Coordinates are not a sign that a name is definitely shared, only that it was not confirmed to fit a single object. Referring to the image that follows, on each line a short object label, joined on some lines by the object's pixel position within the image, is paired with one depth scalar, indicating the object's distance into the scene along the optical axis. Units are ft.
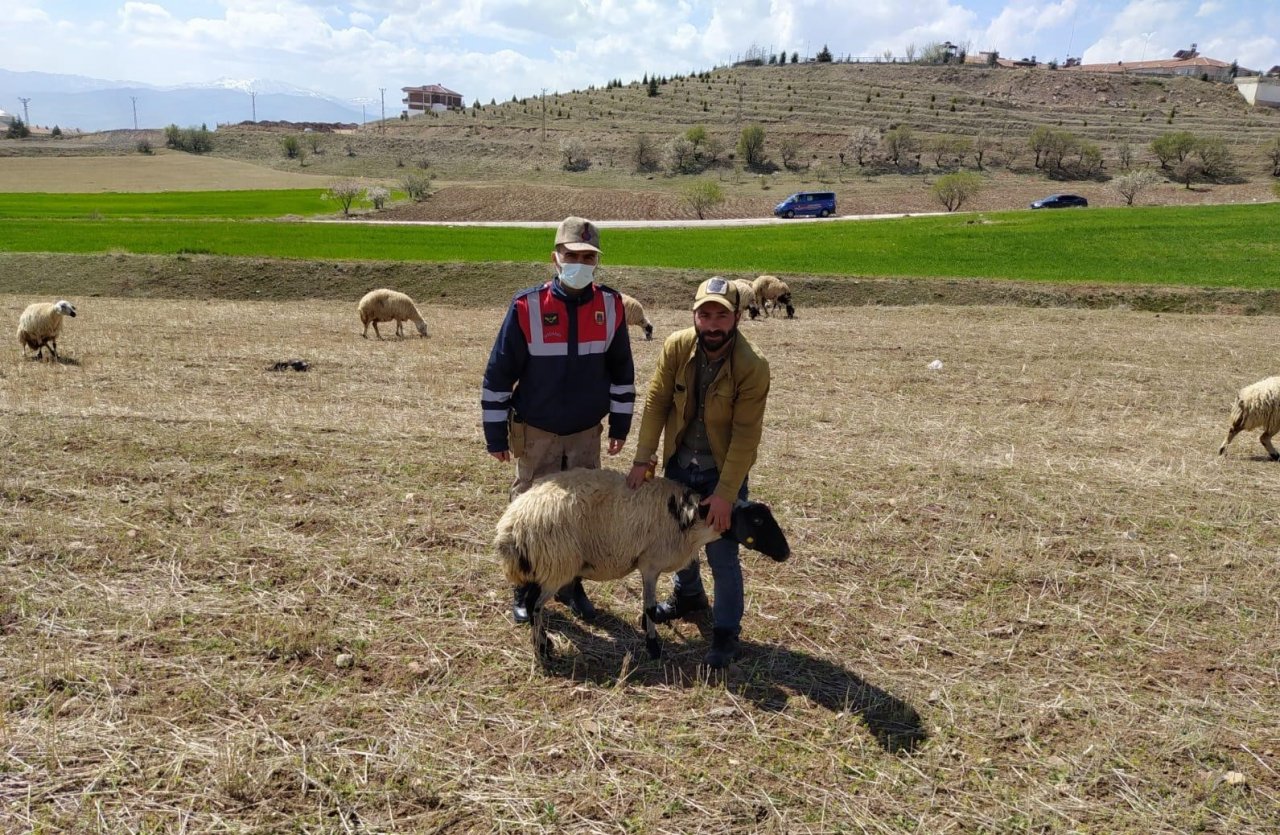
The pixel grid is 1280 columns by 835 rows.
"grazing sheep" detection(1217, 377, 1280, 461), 32.35
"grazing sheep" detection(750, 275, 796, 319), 74.90
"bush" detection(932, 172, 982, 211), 193.77
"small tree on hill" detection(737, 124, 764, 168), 278.26
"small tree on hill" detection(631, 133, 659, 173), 281.74
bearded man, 15.40
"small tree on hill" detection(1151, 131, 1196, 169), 235.81
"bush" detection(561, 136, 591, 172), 285.43
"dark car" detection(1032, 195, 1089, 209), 193.43
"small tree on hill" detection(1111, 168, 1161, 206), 195.31
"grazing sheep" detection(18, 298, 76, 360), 44.75
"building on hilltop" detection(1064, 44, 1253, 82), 497.46
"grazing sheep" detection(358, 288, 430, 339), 60.03
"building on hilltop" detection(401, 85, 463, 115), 602.03
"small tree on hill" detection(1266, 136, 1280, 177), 231.30
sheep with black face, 15.81
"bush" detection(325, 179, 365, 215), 183.00
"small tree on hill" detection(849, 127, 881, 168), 280.51
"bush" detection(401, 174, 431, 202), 206.39
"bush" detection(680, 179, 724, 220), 188.75
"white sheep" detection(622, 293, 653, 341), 64.23
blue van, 188.65
